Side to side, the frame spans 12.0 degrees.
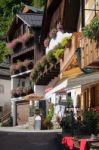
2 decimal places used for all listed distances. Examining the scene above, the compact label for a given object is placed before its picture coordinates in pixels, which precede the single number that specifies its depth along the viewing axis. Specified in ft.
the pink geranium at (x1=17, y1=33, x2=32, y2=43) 156.68
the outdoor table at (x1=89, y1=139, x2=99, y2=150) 38.27
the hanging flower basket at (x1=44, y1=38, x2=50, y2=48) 112.68
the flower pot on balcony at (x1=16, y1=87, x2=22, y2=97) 157.75
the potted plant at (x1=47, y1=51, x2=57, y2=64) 101.13
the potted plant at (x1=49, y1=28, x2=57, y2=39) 102.41
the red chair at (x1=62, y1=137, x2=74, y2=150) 46.03
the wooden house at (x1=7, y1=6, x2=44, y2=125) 150.71
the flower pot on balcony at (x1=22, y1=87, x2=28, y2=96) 155.02
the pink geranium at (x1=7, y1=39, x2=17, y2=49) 165.69
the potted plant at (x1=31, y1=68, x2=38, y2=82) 121.37
